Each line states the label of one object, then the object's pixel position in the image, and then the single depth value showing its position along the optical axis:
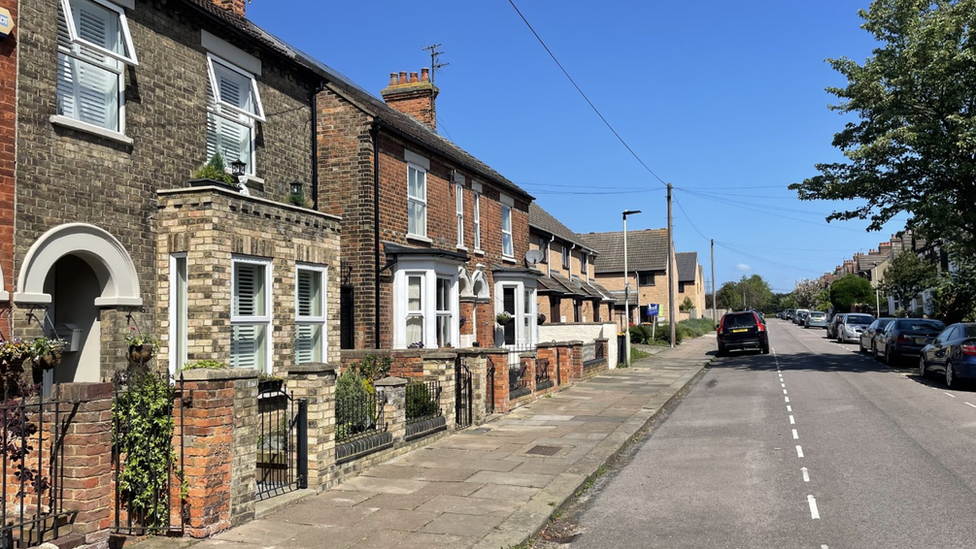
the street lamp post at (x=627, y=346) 25.50
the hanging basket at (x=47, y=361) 7.47
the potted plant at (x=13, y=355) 6.93
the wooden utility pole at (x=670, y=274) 35.51
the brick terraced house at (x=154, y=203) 8.48
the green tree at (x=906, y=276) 46.94
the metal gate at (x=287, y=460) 7.85
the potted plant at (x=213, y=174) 10.42
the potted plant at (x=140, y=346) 9.62
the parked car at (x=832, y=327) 43.65
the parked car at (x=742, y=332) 30.31
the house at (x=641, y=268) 58.06
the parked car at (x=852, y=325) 37.79
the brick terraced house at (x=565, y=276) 30.83
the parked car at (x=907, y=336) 22.48
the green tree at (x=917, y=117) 20.27
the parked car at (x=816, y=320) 63.88
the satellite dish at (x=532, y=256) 24.55
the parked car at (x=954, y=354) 16.00
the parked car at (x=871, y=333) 26.93
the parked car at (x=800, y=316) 71.64
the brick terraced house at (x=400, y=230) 15.68
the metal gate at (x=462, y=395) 12.14
